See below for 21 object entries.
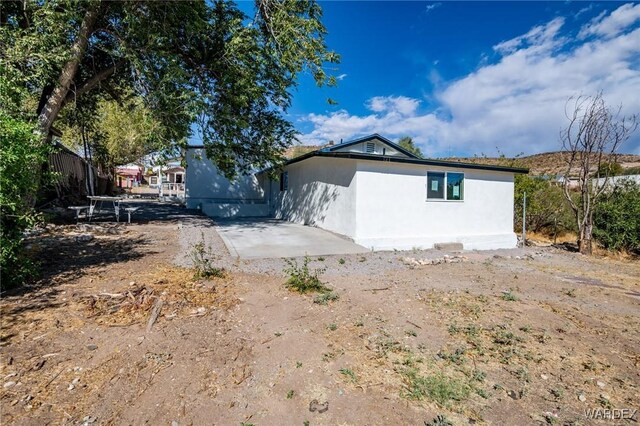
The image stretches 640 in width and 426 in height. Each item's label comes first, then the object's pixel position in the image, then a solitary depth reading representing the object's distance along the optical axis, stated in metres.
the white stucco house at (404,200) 8.92
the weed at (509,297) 4.67
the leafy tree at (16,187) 3.47
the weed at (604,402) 2.31
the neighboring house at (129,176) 42.38
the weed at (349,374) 2.56
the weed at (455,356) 2.87
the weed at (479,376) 2.59
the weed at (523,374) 2.62
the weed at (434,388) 2.34
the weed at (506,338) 3.26
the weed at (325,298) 4.24
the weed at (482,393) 2.38
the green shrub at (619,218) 9.34
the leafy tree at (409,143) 33.46
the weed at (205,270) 5.05
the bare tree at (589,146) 9.22
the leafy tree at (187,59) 7.36
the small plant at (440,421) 2.04
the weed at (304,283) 4.69
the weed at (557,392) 2.41
